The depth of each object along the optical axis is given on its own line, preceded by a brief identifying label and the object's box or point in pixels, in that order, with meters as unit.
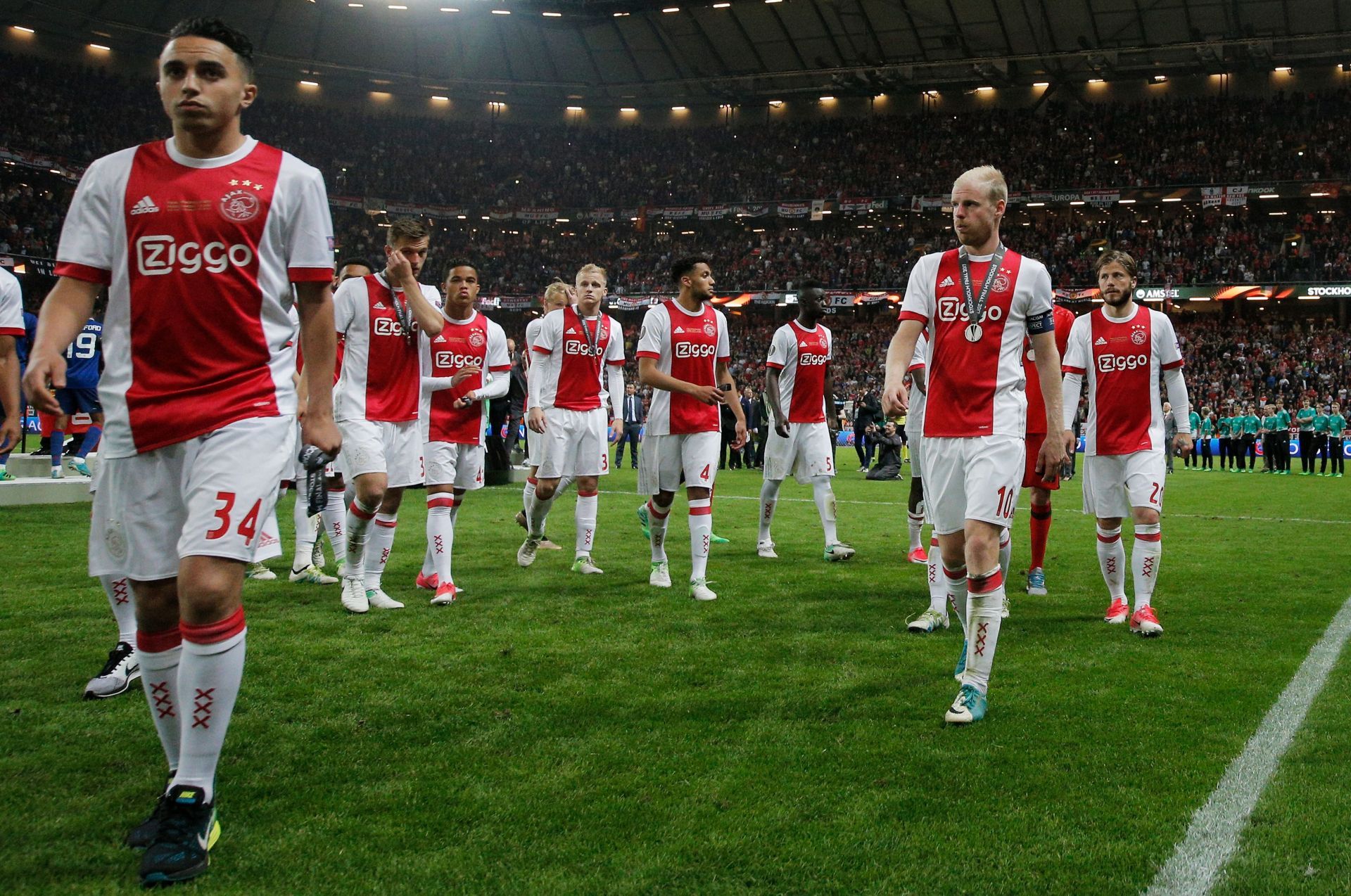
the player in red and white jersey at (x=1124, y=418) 6.37
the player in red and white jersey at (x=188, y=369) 2.85
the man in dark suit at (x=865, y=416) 21.59
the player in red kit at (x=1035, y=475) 7.18
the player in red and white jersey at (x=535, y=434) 8.62
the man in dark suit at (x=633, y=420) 23.42
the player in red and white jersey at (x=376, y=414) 6.46
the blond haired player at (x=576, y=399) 8.13
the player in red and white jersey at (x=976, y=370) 4.43
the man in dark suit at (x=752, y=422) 23.36
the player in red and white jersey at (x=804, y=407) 9.26
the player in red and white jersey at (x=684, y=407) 7.40
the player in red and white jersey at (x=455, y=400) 7.05
